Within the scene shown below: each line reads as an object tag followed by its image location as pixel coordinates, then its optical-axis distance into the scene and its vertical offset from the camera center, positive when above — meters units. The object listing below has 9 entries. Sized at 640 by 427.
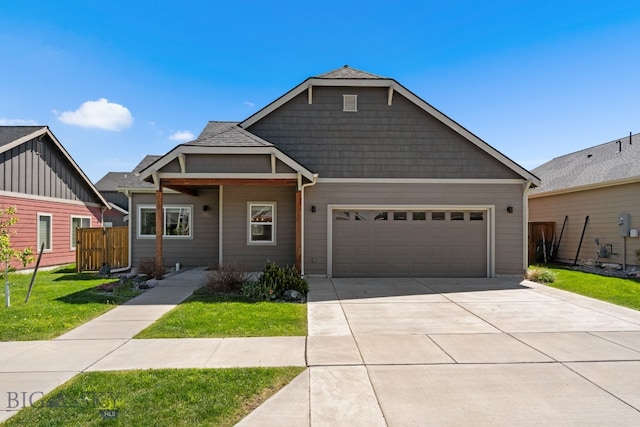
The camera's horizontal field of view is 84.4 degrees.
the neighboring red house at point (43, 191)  12.61 +1.06
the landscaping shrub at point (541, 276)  11.30 -1.86
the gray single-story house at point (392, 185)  11.55 +1.11
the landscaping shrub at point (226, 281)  8.84 -1.62
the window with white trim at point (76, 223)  15.94 -0.30
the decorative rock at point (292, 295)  8.23 -1.82
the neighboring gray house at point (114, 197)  26.59 +1.67
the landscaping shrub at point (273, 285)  8.31 -1.63
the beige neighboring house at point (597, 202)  13.41 +0.76
